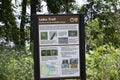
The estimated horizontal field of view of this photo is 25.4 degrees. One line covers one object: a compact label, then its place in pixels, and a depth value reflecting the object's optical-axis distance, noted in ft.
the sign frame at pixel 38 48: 13.07
